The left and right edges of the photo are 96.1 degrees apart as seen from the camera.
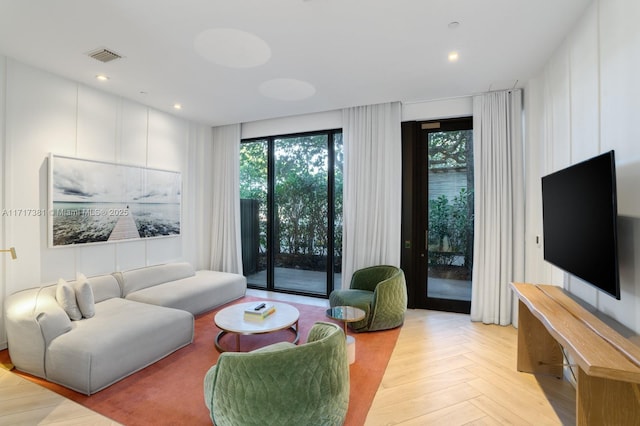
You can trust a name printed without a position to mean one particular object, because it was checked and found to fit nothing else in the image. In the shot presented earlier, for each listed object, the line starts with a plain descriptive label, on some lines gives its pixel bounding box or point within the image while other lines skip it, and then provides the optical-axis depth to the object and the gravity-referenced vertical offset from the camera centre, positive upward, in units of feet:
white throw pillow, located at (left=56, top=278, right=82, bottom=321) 8.91 -2.71
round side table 8.87 -3.39
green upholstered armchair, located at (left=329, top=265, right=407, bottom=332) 11.01 -3.47
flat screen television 5.34 -0.14
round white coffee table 8.82 -3.51
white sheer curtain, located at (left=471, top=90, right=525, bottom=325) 11.74 +0.41
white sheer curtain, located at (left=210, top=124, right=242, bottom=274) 17.08 +0.61
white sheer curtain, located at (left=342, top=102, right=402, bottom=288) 13.56 +1.34
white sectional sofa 7.41 -3.45
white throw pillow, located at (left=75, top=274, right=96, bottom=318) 9.21 -2.76
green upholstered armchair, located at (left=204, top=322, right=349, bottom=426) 5.16 -3.18
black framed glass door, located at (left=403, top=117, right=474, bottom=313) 13.16 -0.02
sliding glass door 15.39 +0.12
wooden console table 4.17 -2.17
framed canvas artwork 10.59 +0.50
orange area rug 6.61 -4.60
